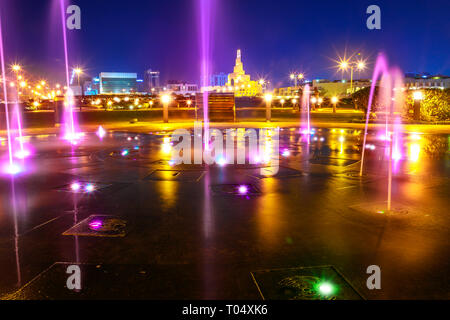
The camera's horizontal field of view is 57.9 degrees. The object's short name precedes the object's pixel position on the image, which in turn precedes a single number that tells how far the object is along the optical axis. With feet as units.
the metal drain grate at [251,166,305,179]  33.45
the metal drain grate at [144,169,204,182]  32.65
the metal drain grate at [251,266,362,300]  13.51
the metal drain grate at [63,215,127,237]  19.60
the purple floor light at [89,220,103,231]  20.48
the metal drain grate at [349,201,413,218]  22.48
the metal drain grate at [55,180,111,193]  28.76
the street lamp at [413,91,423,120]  92.37
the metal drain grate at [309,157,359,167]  39.19
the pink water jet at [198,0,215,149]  66.33
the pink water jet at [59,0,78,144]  64.95
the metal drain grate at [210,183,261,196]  27.71
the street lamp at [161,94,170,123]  93.25
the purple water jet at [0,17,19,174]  36.04
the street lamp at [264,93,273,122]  96.61
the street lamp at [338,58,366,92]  151.49
